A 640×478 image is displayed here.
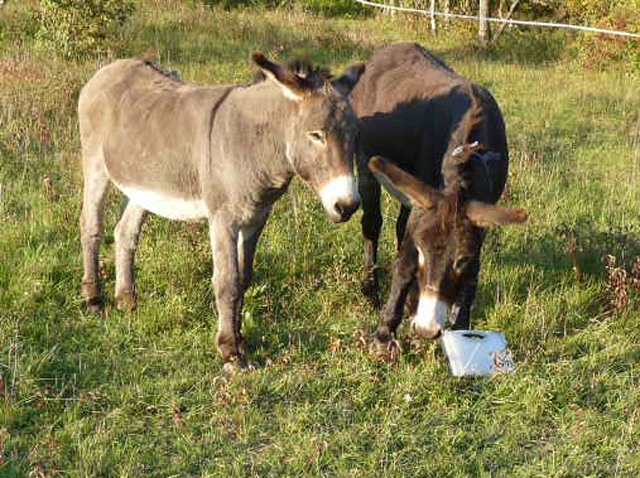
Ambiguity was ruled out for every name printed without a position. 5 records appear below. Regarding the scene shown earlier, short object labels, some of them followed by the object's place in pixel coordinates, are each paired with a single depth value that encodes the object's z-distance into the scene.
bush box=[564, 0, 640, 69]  13.45
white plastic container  4.10
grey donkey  3.60
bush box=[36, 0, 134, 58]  10.55
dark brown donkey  3.65
